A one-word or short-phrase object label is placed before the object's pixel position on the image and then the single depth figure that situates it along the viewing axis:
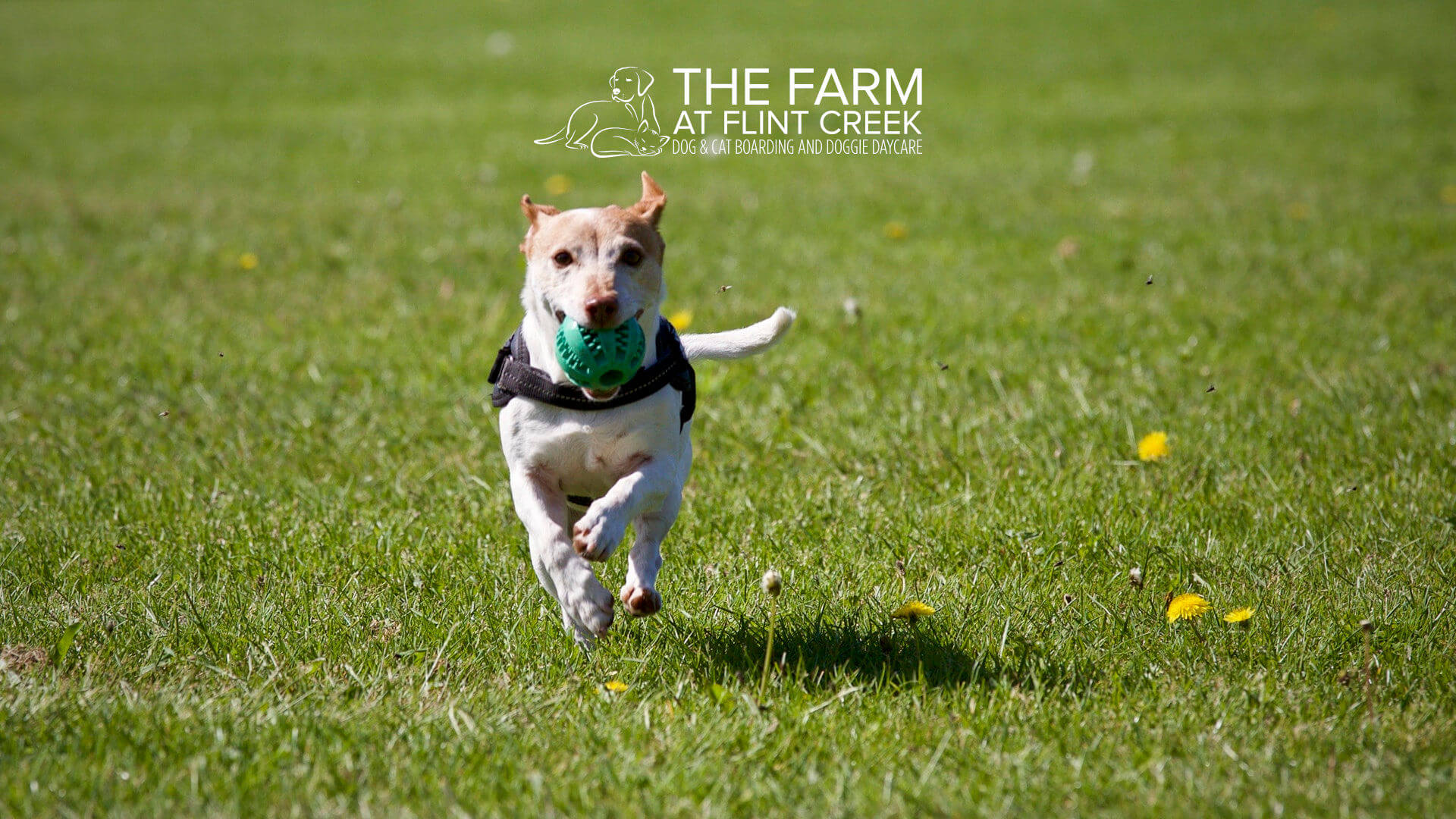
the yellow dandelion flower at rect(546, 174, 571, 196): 19.37
